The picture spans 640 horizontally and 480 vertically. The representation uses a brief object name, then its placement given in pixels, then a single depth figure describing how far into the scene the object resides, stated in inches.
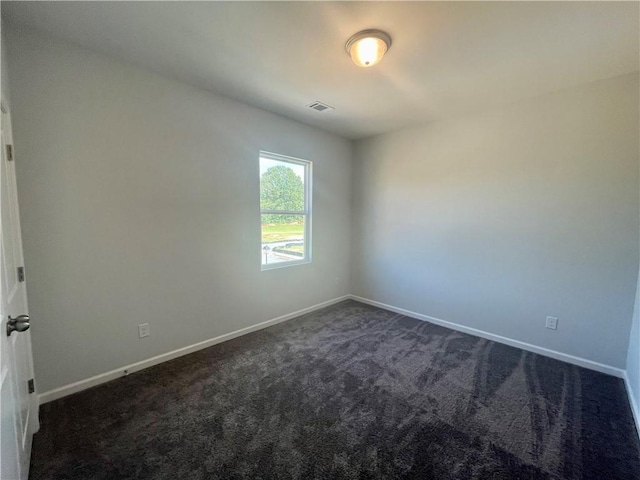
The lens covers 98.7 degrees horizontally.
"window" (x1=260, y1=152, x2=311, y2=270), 135.2
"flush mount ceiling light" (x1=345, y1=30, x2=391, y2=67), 72.7
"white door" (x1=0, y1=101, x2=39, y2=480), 43.1
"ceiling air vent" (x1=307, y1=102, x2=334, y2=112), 119.7
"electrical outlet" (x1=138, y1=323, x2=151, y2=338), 96.4
